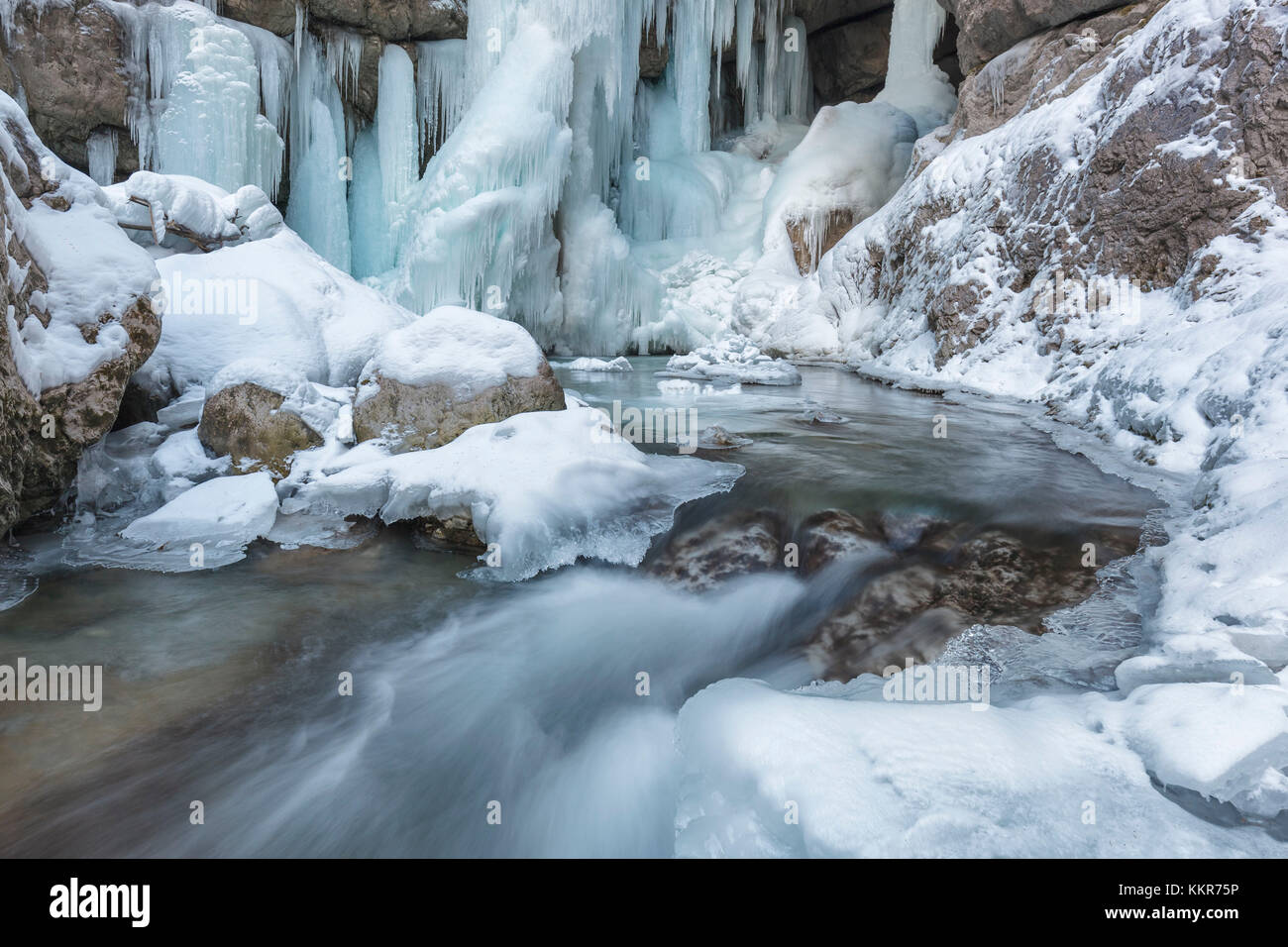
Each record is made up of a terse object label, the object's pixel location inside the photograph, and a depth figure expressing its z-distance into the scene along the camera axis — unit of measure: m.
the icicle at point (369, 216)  13.15
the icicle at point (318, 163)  12.26
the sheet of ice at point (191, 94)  10.37
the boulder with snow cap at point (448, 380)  4.59
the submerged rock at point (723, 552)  3.44
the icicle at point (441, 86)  13.07
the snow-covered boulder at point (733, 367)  10.05
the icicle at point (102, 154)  10.51
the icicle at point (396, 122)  12.81
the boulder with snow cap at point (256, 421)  4.37
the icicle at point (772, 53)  16.52
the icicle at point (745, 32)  15.43
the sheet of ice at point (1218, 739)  1.52
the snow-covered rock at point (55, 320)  3.19
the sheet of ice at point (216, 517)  3.65
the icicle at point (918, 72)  14.65
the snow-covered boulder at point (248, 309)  5.11
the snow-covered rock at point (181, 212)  5.95
